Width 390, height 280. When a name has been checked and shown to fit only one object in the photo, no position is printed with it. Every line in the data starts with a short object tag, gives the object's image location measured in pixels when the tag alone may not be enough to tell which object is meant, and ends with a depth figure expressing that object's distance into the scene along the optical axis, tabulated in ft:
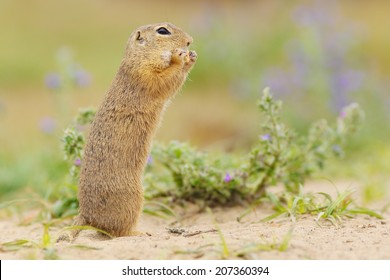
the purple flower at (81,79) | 39.11
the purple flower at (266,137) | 29.27
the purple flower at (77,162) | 28.63
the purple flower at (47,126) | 40.73
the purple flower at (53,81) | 39.70
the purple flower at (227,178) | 29.81
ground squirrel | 24.47
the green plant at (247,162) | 29.25
